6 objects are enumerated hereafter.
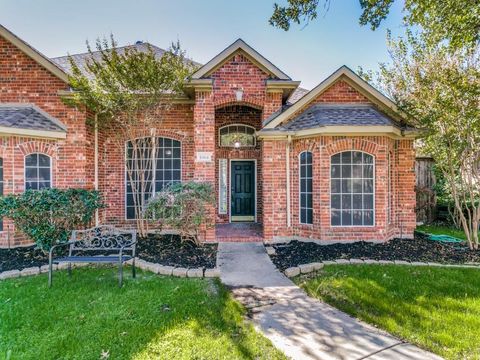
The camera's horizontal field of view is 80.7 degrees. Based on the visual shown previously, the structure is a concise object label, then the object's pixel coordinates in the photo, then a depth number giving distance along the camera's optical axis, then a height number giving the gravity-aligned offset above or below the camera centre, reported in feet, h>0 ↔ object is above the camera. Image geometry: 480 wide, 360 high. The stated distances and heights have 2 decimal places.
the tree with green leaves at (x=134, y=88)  24.56 +8.90
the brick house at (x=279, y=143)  26.04 +4.04
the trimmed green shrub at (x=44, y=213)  21.99 -2.10
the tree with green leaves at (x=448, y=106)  22.48 +6.37
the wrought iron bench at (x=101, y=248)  16.43 -4.16
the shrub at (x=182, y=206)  24.03 -1.84
